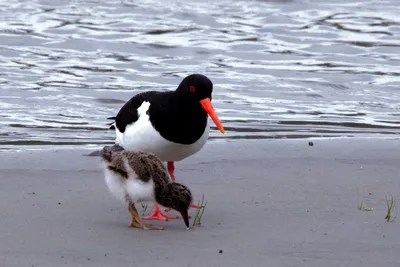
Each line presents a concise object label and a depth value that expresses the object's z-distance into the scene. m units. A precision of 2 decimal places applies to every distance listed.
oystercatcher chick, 12.04
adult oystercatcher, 13.90
